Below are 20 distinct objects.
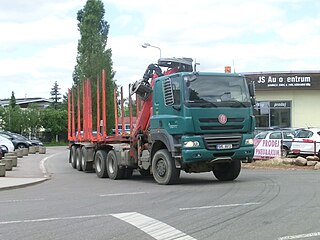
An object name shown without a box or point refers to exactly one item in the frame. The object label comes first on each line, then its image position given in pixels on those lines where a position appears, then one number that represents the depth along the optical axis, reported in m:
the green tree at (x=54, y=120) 73.04
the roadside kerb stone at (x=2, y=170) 19.16
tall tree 56.56
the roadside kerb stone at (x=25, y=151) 35.96
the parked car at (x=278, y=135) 28.09
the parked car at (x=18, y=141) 43.36
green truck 14.59
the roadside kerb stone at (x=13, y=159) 23.67
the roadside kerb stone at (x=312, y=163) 21.97
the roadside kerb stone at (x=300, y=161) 22.27
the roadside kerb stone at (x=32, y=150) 40.11
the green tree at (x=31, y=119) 72.38
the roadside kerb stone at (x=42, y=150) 40.66
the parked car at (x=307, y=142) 24.05
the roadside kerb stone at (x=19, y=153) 34.08
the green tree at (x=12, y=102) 83.43
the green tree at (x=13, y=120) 71.75
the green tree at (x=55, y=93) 128.25
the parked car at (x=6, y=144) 35.26
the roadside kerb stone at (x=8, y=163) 22.00
